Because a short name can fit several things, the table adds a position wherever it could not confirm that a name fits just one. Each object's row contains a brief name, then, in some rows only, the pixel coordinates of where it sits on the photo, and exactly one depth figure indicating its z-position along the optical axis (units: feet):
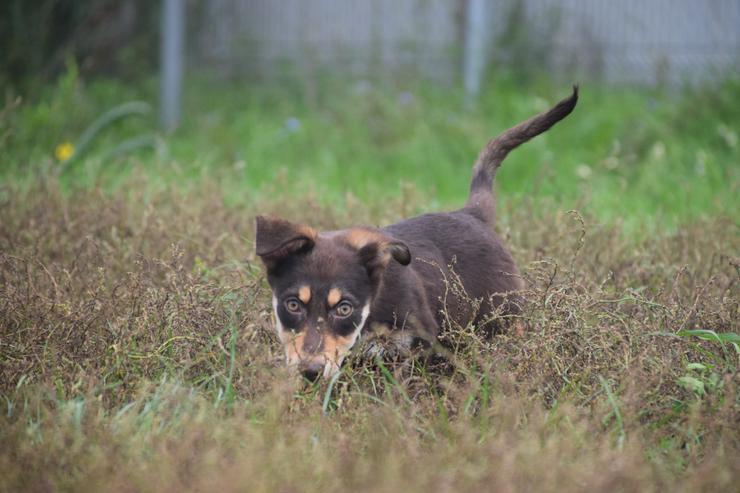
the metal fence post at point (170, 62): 67.26
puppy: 23.67
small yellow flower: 50.34
